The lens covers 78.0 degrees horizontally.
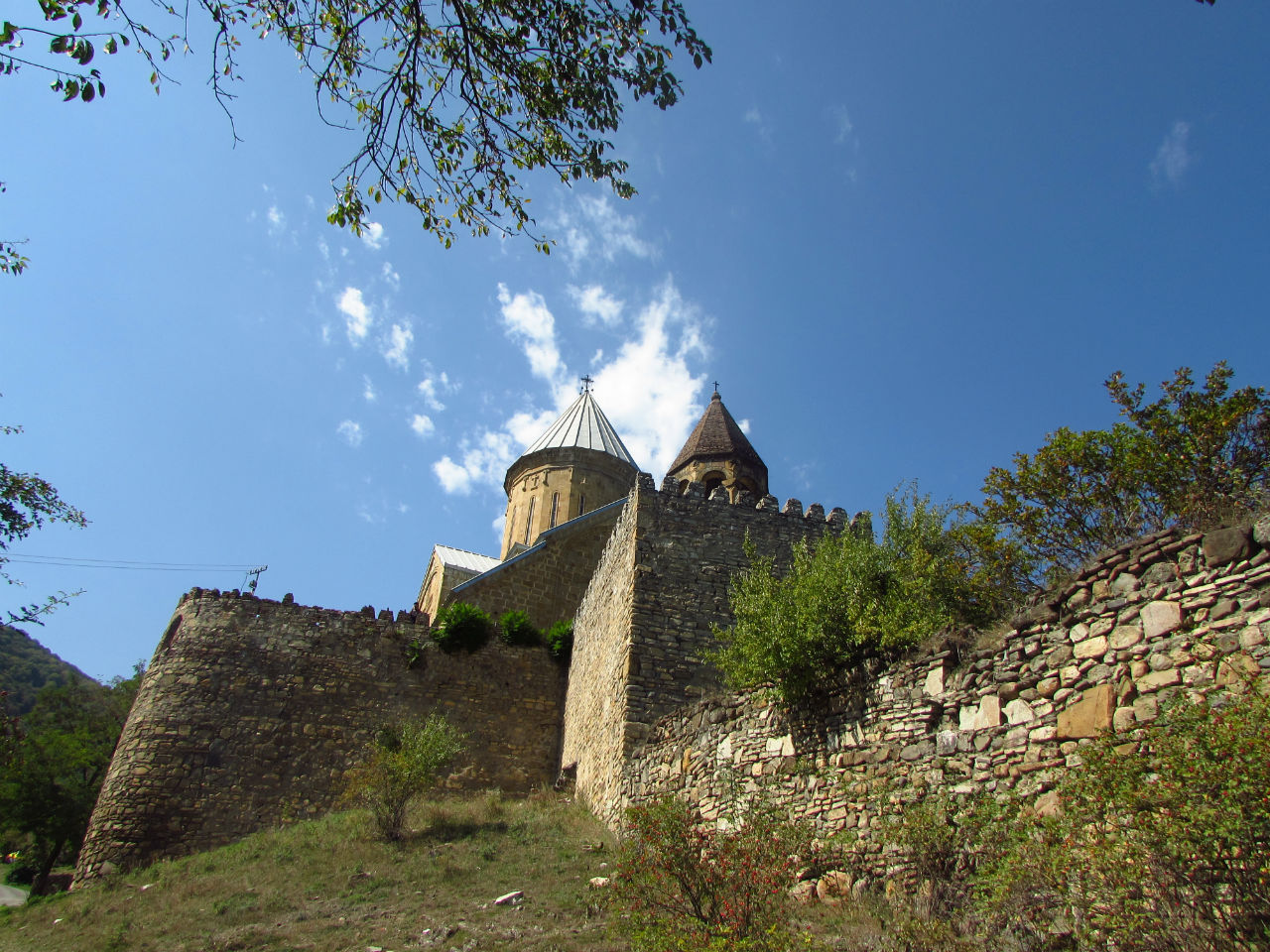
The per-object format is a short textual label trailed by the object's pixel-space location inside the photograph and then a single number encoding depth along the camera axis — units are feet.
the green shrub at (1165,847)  11.61
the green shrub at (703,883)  15.72
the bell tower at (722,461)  63.31
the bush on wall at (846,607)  23.27
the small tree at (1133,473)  34.19
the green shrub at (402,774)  35.53
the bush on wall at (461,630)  50.78
